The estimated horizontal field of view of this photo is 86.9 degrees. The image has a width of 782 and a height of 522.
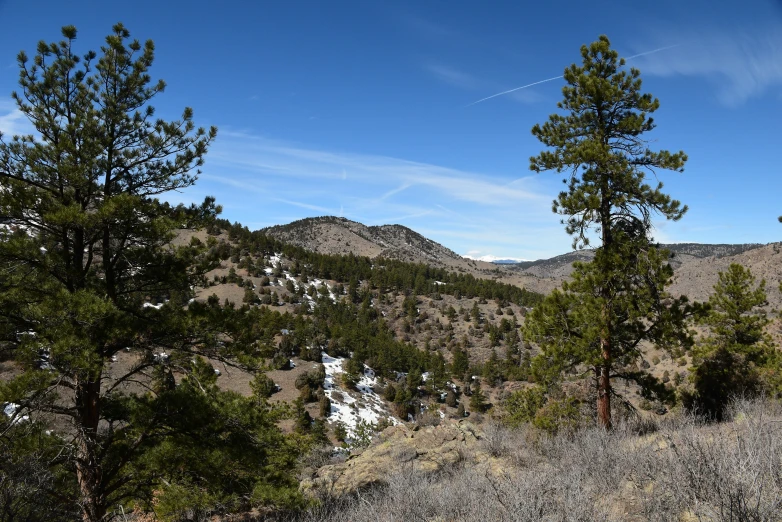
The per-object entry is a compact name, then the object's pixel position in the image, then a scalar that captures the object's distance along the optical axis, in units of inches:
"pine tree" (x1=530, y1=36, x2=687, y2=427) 368.2
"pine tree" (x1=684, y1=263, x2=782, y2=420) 556.1
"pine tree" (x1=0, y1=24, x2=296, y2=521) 238.4
